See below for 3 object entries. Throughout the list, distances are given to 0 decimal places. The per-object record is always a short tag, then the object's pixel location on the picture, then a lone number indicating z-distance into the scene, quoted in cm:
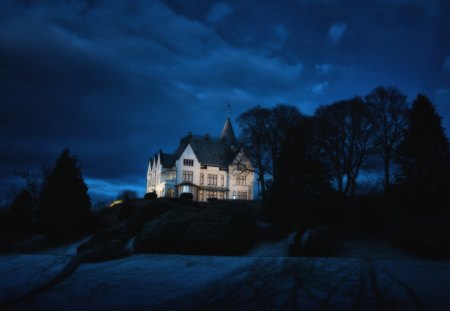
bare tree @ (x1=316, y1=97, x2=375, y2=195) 3119
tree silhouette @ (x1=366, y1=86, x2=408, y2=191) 3039
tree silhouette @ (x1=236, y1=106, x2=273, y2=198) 3597
